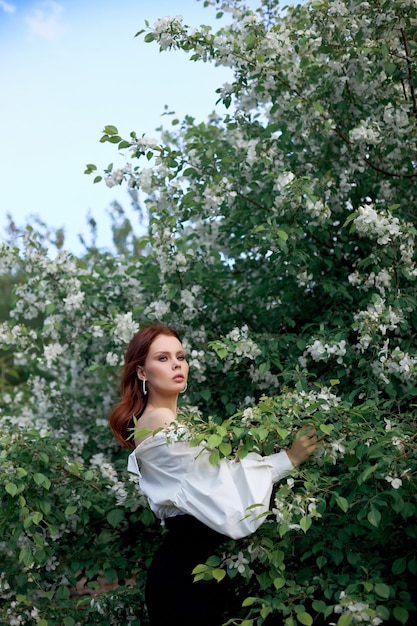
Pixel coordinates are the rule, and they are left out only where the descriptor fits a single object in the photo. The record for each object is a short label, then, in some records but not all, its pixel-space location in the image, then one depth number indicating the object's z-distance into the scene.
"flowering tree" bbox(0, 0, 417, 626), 2.81
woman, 2.56
